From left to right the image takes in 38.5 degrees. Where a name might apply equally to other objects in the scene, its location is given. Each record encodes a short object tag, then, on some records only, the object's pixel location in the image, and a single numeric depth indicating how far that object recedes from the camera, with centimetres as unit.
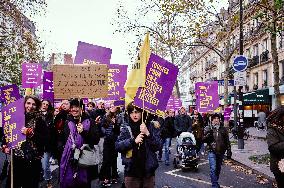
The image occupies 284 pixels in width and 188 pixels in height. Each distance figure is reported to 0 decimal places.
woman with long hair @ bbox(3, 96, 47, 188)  530
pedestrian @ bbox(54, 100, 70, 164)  750
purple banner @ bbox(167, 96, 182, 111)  1915
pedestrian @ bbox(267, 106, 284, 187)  465
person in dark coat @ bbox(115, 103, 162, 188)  500
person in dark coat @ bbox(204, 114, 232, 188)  795
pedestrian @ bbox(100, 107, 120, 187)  875
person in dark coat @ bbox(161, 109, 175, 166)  1215
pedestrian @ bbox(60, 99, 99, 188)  518
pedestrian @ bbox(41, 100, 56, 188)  835
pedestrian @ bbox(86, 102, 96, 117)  1048
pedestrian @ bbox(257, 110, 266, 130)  3083
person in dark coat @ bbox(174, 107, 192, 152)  1259
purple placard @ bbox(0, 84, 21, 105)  1003
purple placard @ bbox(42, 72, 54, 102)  952
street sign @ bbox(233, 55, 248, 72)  1470
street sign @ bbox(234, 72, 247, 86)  1490
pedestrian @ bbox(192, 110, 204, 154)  1358
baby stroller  1077
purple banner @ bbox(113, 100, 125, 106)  958
